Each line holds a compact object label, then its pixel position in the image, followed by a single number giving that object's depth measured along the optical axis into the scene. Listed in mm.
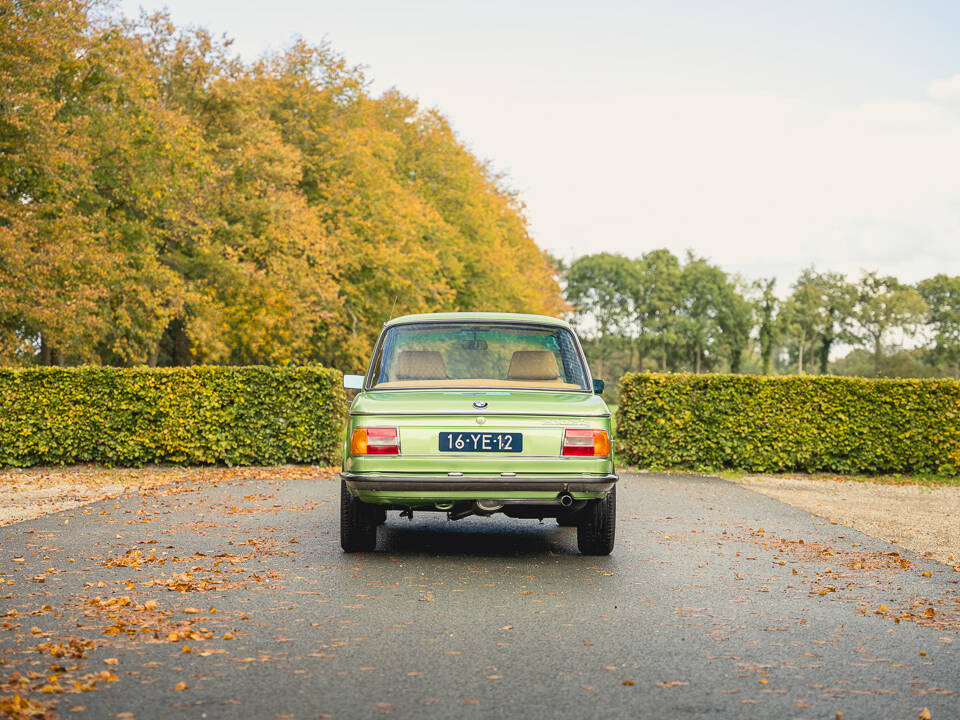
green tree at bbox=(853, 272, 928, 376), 98000
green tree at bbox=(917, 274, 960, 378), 101625
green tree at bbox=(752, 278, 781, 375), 98812
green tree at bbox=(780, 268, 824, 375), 99938
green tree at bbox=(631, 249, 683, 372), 94438
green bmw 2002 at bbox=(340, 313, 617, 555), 7797
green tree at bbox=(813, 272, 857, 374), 100688
